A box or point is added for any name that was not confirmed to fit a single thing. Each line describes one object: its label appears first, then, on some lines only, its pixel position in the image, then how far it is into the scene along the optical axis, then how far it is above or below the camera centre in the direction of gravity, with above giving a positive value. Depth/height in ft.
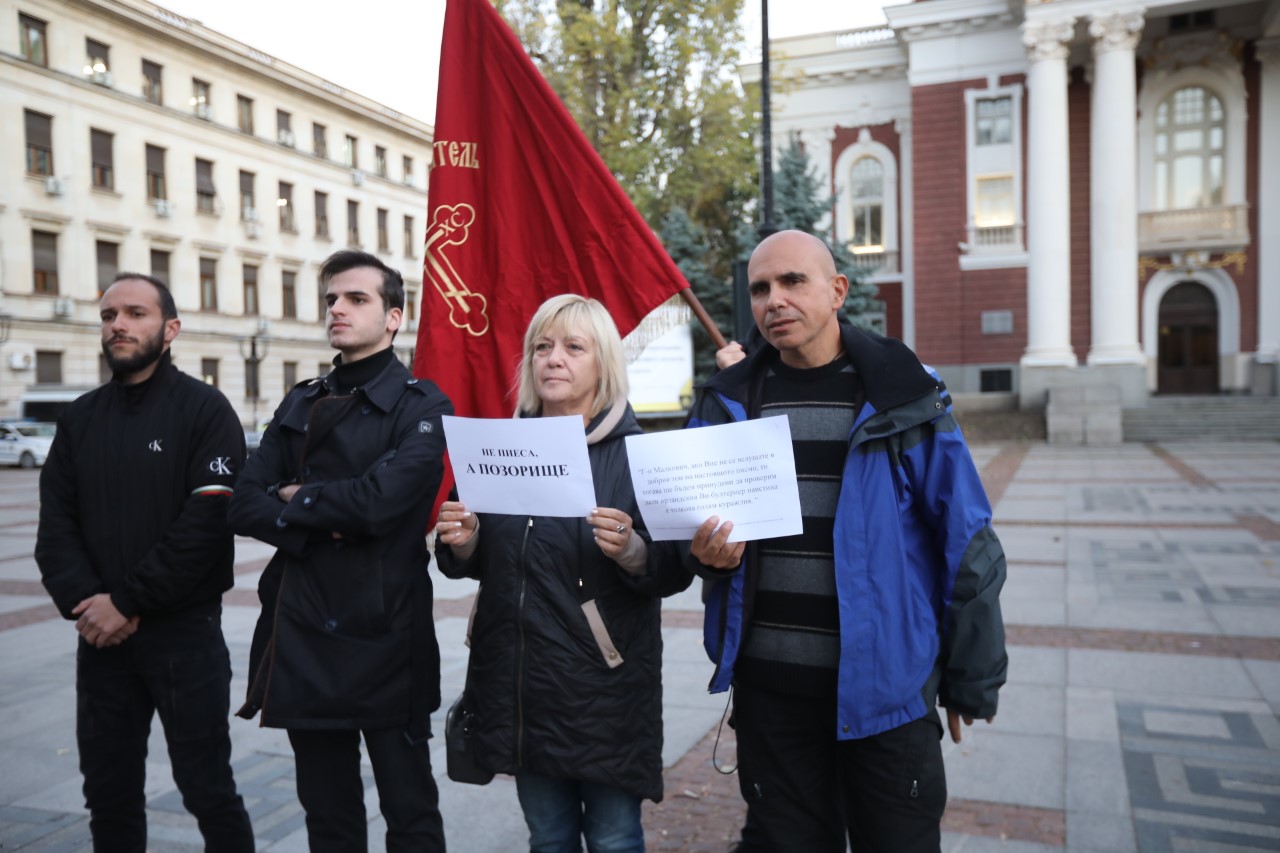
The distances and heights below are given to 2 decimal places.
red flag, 12.64 +2.18
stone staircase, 81.46 -3.32
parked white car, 96.99 -3.86
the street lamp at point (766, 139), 27.09 +7.50
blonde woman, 9.11 -2.30
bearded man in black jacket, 10.77 -1.80
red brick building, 93.61 +20.59
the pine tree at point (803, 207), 80.64 +14.89
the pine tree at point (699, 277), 78.89 +9.18
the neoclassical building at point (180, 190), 111.65 +28.64
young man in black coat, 9.74 -1.77
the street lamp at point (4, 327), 106.52 +8.31
